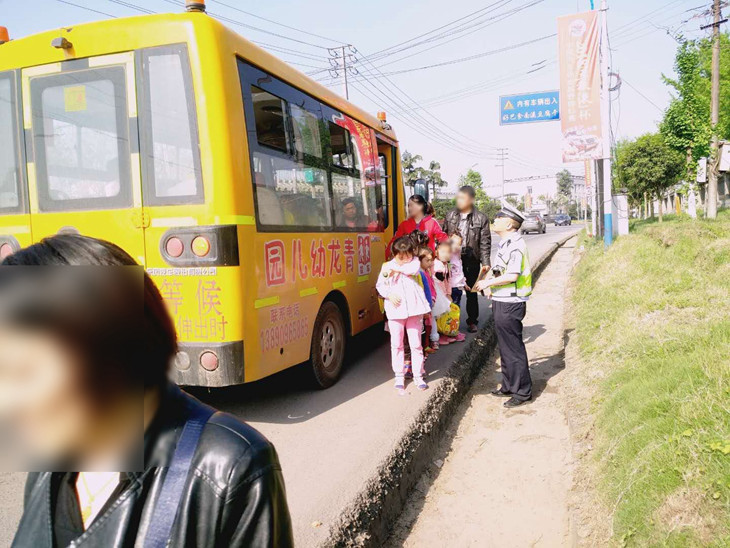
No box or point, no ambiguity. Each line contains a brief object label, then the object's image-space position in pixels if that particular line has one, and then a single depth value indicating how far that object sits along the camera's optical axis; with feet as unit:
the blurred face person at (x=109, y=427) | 3.11
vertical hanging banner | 42.63
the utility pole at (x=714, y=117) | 63.52
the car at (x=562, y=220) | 208.63
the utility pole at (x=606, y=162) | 43.06
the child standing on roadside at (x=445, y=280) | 22.54
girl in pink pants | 17.33
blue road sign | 76.74
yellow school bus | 12.78
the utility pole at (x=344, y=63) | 96.04
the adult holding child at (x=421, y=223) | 23.20
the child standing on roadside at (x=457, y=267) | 23.75
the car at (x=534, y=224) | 133.18
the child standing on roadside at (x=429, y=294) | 20.65
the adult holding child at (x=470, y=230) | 24.29
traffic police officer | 17.02
